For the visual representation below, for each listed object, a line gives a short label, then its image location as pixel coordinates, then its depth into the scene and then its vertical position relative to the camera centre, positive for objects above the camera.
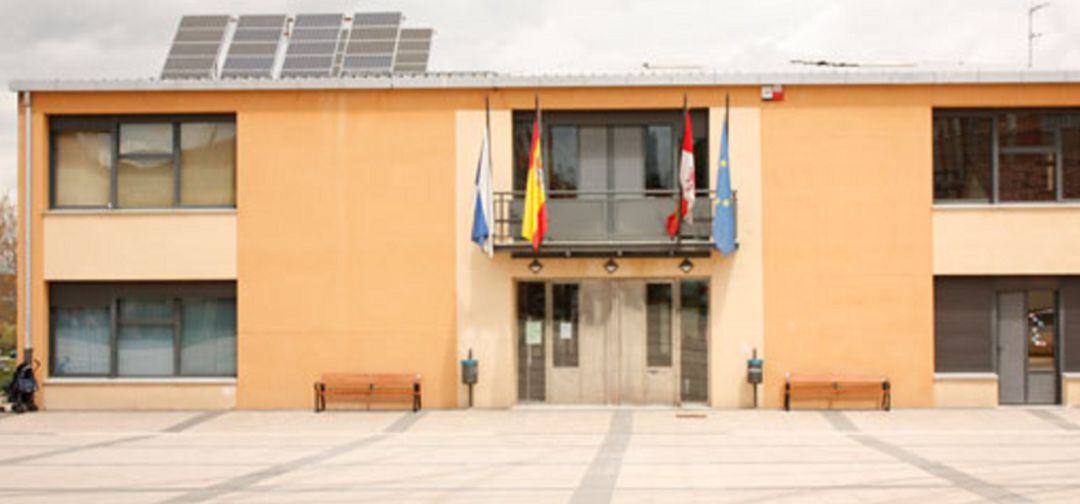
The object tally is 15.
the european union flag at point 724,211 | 21.97 +1.42
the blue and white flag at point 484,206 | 21.69 +1.53
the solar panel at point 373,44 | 23.36 +4.98
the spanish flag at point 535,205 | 21.56 +1.52
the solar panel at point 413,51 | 23.30 +4.78
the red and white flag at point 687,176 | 21.25 +2.01
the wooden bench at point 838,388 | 22.39 -1.96
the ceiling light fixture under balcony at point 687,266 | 22.80 +0.40
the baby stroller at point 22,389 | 22.94 -1.95
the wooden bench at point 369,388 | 22.80 -1.95
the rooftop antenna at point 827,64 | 23.38 +4.48
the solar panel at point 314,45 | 23.42 +4.99
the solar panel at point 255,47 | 23.55 +4.98
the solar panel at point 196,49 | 23.67 +4.97
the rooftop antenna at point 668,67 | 23.42 +4.41
